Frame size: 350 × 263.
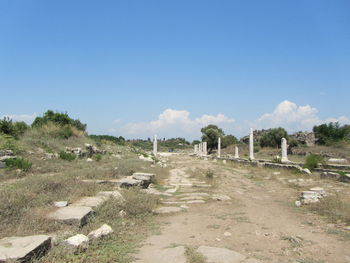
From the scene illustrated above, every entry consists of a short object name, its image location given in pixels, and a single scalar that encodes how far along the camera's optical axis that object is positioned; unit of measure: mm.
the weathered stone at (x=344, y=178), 9453
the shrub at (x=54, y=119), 21312
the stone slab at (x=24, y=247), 2588
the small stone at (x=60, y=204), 4646
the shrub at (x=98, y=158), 13510
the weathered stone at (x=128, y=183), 7082
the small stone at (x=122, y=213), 4818
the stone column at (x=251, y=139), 21030
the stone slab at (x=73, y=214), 3861
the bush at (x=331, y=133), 30498
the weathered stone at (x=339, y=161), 17572
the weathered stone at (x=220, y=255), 3111
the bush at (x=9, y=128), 13100
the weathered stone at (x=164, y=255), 3123
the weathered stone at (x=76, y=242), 3102
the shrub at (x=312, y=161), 12797
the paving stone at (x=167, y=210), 5531
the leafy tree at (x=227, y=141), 49225
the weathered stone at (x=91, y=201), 4816
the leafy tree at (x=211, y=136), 46250
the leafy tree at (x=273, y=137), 38453
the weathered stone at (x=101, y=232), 3549
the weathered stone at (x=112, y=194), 5510
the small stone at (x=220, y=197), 6959
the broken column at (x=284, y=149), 16812
